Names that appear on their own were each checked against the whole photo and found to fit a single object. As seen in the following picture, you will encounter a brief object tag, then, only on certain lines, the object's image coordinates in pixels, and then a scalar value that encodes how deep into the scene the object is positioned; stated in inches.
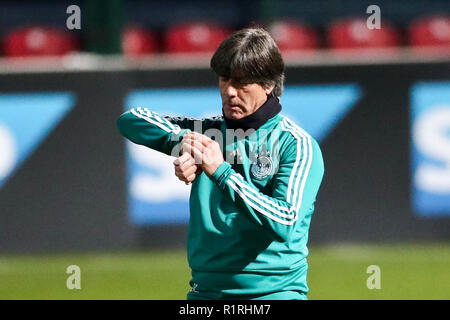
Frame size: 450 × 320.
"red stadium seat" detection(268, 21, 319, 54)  473.1
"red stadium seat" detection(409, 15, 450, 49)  478.9
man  152.4
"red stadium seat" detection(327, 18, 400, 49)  481.4
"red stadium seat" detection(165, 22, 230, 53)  475.0
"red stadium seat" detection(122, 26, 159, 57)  484.1
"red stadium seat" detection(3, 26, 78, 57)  477.4
